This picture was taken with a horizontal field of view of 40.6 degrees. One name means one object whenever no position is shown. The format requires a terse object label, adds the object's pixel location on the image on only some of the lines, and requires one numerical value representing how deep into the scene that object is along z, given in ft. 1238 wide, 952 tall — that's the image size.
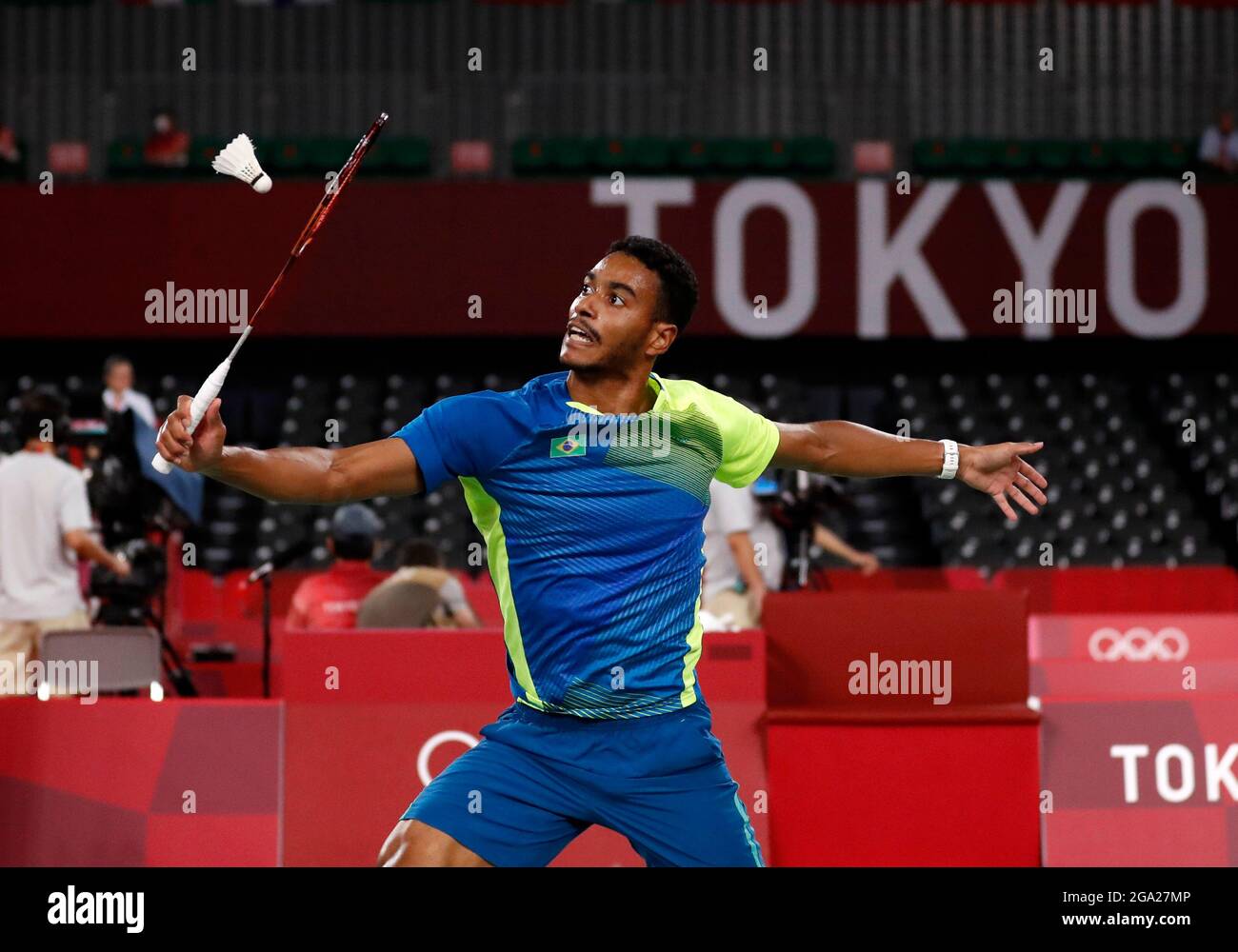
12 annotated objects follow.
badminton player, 10.29
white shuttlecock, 10.39
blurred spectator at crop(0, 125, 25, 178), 44.83
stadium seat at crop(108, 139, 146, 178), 44.83
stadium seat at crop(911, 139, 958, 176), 46.65
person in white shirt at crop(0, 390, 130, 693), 22.62
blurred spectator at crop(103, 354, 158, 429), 32.83
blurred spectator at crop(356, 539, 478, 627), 20.67
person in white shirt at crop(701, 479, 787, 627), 22.93
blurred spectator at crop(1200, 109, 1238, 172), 45.39
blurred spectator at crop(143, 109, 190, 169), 44.11
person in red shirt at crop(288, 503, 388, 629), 22.24
